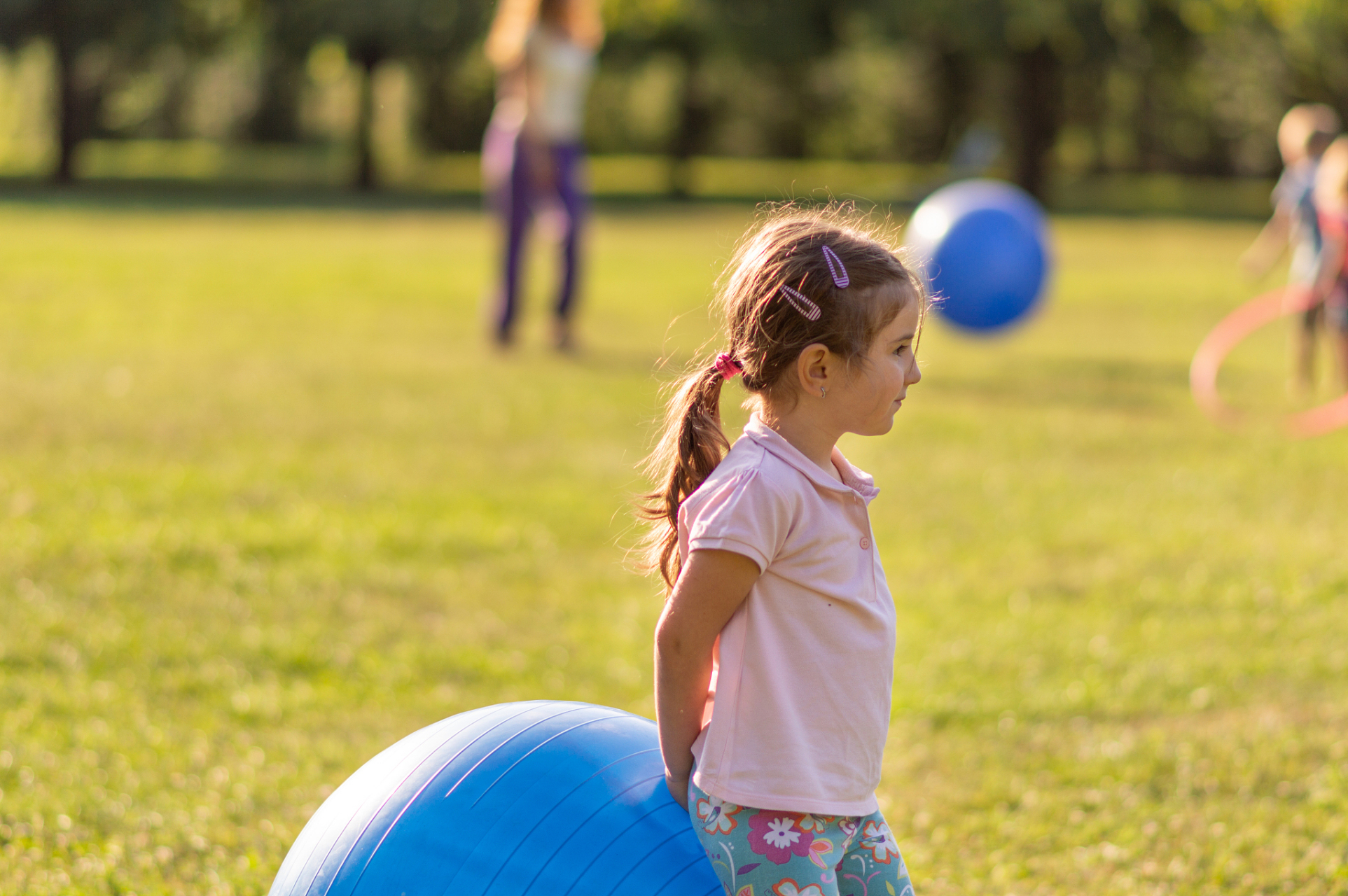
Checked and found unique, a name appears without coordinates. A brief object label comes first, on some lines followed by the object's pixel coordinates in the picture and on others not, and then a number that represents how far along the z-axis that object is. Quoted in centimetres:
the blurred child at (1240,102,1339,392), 1130
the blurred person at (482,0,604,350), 1088
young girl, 235
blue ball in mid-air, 1191
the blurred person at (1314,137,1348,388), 1074
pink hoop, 970
